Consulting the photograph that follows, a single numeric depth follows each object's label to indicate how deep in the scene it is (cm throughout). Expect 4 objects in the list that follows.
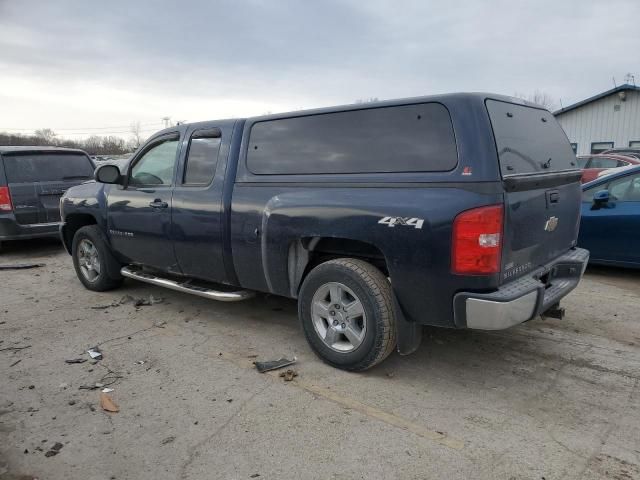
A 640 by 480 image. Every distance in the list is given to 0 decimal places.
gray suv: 816
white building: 2420
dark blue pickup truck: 311
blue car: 609
